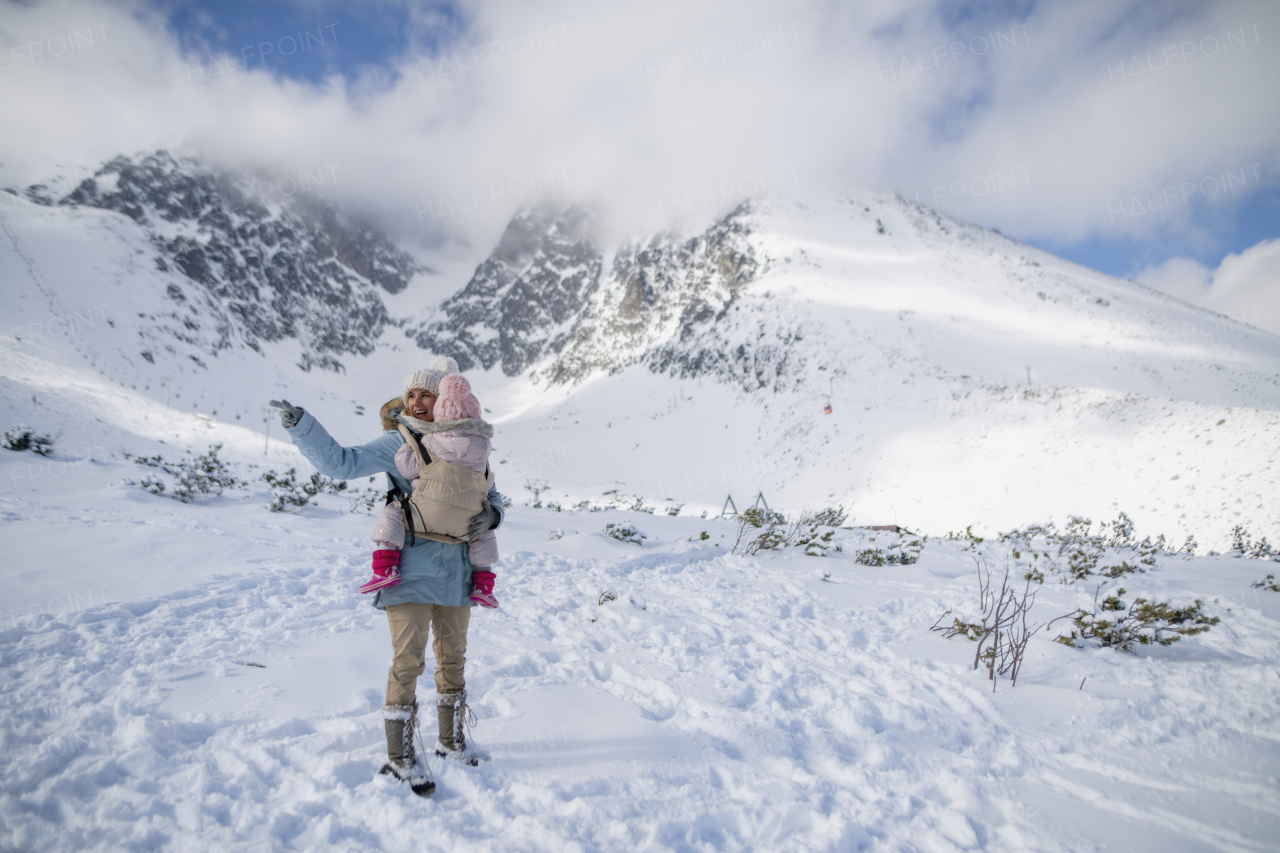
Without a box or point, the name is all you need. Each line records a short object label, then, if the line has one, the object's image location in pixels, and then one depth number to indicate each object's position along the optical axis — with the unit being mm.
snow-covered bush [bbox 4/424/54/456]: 7453
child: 2184
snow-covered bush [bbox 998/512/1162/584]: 6160
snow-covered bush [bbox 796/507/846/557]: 7473
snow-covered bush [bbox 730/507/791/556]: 7492
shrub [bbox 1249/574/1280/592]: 5785
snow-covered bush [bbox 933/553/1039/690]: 3369
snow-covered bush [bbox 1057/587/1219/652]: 3797
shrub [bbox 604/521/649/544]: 7738
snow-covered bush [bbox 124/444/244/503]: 6871
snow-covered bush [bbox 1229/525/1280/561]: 8359
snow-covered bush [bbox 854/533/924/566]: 6896
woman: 2176
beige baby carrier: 2248
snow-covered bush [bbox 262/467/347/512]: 7227
